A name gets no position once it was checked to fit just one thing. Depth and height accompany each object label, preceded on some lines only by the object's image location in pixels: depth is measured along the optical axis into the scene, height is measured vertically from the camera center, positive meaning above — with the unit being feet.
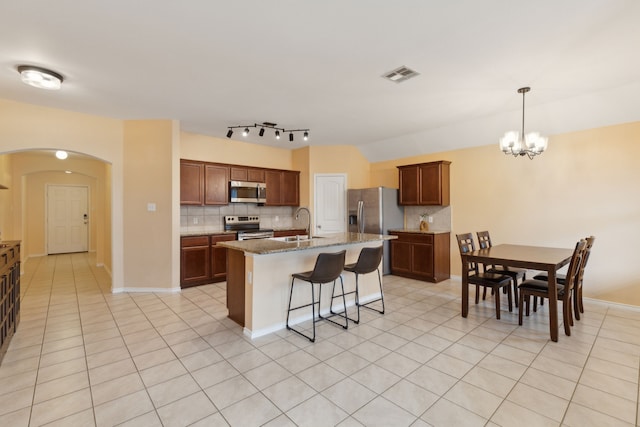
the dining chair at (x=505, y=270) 12.84 -2.68
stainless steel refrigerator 19.15 -0.09
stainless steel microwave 19.01 +1.26
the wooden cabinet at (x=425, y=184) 18.19 +1.67
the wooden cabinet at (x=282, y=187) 20.86 +1.68
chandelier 11.76 +2.67
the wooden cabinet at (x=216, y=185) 17.95 +1.61
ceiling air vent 10.18 +4.76
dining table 9.86 -1.78
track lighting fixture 16.35 +4.76
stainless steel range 18.50 -1.03
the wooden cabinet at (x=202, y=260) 16.27 -2.72
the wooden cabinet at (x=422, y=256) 17.48 -2.75
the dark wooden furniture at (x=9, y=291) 8.80 -2.58
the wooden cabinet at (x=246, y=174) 19.12 +2.44
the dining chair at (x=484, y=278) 11.48 -2.71
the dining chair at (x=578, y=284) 11.32 -2.85
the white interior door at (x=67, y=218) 27.48 -0.63
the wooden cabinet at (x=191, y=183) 16.97 +1.64
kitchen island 10.28 -2.46
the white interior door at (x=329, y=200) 21.50 +0.76
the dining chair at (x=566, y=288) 10.16 -2.81
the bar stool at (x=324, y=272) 9.94 -2.08
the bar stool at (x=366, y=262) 11.56 -2.02
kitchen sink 12.77 -1.23
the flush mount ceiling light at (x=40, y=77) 9.77 +4.50
